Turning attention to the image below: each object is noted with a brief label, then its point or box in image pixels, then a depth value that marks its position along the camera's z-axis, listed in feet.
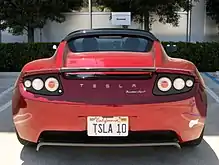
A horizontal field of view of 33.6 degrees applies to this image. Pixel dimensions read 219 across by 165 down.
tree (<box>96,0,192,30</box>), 38.50
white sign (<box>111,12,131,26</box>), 36.68
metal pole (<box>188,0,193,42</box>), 47.61
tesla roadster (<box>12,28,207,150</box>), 10.21
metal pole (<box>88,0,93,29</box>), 43.07
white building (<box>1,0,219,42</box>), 47.21
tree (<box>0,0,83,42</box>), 37.88
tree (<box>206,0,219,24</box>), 46.21
